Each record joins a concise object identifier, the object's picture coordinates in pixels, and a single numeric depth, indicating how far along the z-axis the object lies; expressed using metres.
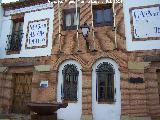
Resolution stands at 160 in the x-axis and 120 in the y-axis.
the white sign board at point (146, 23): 10.89
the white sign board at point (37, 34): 12.52
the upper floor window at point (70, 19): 12.35
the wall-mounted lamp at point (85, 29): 10.80
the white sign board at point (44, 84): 11.71
